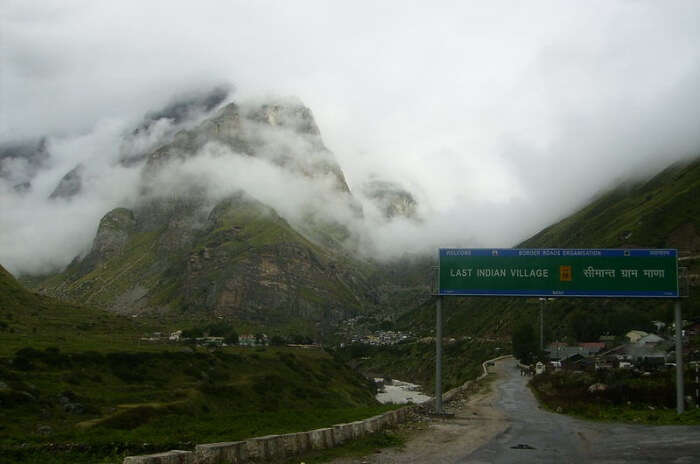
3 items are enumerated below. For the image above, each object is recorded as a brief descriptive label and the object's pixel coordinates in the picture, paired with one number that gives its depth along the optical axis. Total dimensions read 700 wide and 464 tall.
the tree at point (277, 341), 183.79
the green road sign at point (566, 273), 36.59
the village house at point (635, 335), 105.19
